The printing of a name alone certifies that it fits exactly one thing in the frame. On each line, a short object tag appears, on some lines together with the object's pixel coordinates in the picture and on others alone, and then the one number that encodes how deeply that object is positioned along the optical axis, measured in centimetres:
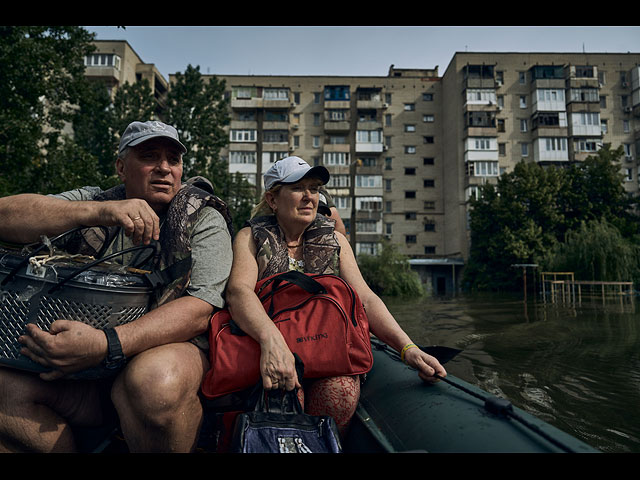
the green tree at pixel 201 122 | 2997
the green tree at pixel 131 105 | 2769
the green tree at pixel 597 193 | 3747
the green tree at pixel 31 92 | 1350
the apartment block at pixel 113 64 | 3922
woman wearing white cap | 194
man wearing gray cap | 162
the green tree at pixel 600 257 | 2686
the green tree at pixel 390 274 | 3219
